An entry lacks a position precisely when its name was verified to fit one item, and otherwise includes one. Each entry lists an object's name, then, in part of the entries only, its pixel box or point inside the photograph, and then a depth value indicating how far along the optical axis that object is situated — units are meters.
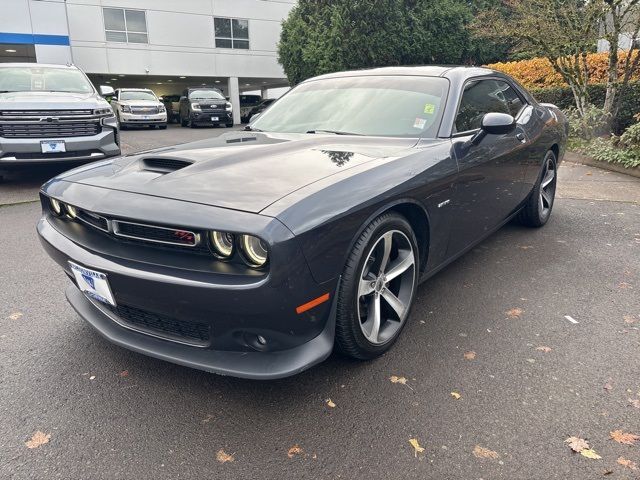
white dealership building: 21.20
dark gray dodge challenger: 1.94
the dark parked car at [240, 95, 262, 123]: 26.57
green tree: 18.70
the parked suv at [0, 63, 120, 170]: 6.21
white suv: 18.89
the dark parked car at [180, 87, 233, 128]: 20.39
